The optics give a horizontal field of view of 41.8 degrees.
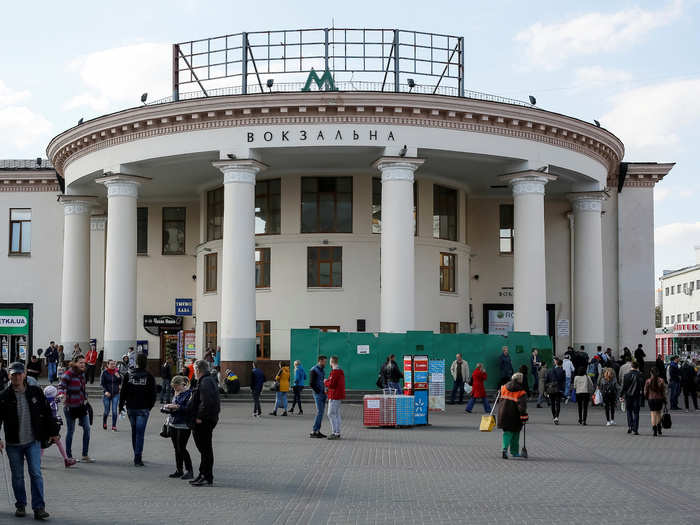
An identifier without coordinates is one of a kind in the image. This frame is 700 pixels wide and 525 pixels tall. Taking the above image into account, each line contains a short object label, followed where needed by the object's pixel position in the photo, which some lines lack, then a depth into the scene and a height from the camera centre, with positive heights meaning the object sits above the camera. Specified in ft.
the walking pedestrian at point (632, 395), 66.03 -5.15
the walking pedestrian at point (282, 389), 79.15 -5.71
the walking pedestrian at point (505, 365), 90.12 -4.14
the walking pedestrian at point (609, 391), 71.51 -5.30
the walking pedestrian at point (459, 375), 89.51 -5.05
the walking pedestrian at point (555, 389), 73.67 -5.32
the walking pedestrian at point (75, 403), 49.55 -4.38
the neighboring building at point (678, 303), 259.60 +7.69
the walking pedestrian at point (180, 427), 43.29 -4.95
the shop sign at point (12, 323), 134.92 -0.05
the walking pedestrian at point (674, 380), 90.68 -5.62
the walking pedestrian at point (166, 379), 86.53 -5.40
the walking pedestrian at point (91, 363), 103.77 -4.70
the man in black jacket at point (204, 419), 41.45 -4.37
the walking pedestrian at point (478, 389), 81.56 -5.86
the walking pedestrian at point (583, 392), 72.33 -5.43
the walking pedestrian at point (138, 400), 47.80 -4.07
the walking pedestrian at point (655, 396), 64.49 -5.09
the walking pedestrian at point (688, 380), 92.48 -5.67
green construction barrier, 91.40 -2.61
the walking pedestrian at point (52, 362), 114.52 -4.91
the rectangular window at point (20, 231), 135.74 +13.61
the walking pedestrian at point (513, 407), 50.78 -4.67
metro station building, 97.60 +13.72
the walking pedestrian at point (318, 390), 62.85 -4.72
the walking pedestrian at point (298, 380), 80.12 -4.98
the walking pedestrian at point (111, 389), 64.59 -4.73
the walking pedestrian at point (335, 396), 62.23 -5.01
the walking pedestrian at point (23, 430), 34.17 -4.05
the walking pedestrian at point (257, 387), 79.10 -5.53
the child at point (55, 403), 45.96 -4.21
